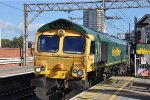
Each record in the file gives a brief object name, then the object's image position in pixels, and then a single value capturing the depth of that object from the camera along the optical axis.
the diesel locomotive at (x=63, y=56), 10.32
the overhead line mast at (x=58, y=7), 28.44
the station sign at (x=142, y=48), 19.51
